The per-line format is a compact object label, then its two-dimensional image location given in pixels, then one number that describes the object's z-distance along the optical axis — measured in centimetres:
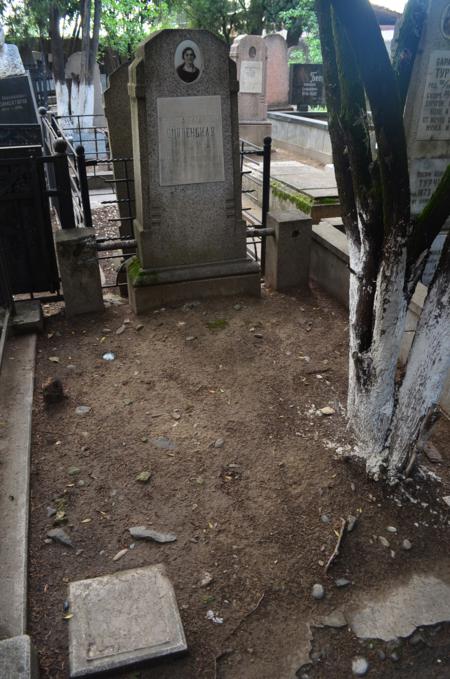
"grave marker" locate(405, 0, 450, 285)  471
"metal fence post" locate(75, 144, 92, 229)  533
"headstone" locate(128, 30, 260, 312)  441
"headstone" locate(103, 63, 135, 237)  586
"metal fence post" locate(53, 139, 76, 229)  470
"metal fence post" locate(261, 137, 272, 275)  574
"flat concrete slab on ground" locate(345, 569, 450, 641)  229
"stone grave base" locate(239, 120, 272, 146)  1666
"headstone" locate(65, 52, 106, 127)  1815
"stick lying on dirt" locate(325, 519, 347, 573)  254
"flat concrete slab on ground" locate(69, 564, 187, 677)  208
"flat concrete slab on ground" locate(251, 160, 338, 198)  783
